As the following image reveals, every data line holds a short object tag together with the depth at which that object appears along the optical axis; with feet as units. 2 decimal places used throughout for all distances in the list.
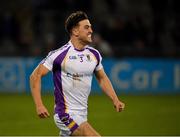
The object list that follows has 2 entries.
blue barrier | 132.16
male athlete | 49.52
